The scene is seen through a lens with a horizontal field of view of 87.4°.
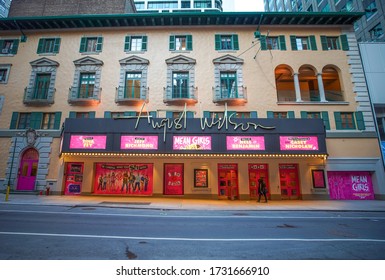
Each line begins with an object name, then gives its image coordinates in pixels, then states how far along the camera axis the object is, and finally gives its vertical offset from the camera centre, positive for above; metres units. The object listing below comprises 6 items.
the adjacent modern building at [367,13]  25.39 +21.81
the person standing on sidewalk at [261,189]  16.42 -0.41
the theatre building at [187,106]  16.28 +7.51
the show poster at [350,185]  18.23 -0.16
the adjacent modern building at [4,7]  38.66 +34.27
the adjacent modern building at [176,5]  63.25 +55.44
